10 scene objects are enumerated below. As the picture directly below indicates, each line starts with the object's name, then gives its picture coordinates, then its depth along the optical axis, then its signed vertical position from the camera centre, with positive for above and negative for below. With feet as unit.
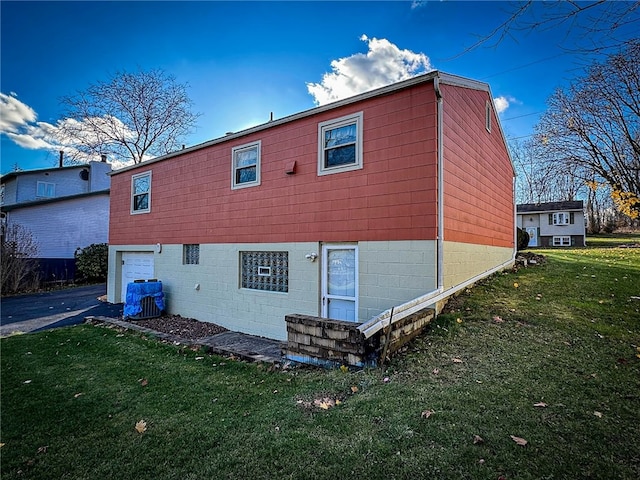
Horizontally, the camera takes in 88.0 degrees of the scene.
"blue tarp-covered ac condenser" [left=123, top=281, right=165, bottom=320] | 31.78 -5.03
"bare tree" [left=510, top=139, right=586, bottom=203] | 49.88 +16.75
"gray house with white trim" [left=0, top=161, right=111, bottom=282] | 57.21 +5.84
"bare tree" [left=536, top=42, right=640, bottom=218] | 33.95 +15.61
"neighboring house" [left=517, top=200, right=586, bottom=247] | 85.25 +7.56
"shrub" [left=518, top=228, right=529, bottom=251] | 54.55 +1.90
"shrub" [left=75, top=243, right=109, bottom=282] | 57.57 -2.31
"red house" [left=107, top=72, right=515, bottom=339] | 19.03 +2.95
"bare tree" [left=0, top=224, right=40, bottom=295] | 48.26 -1.69
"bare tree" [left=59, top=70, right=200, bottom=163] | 70.44 +29.18
